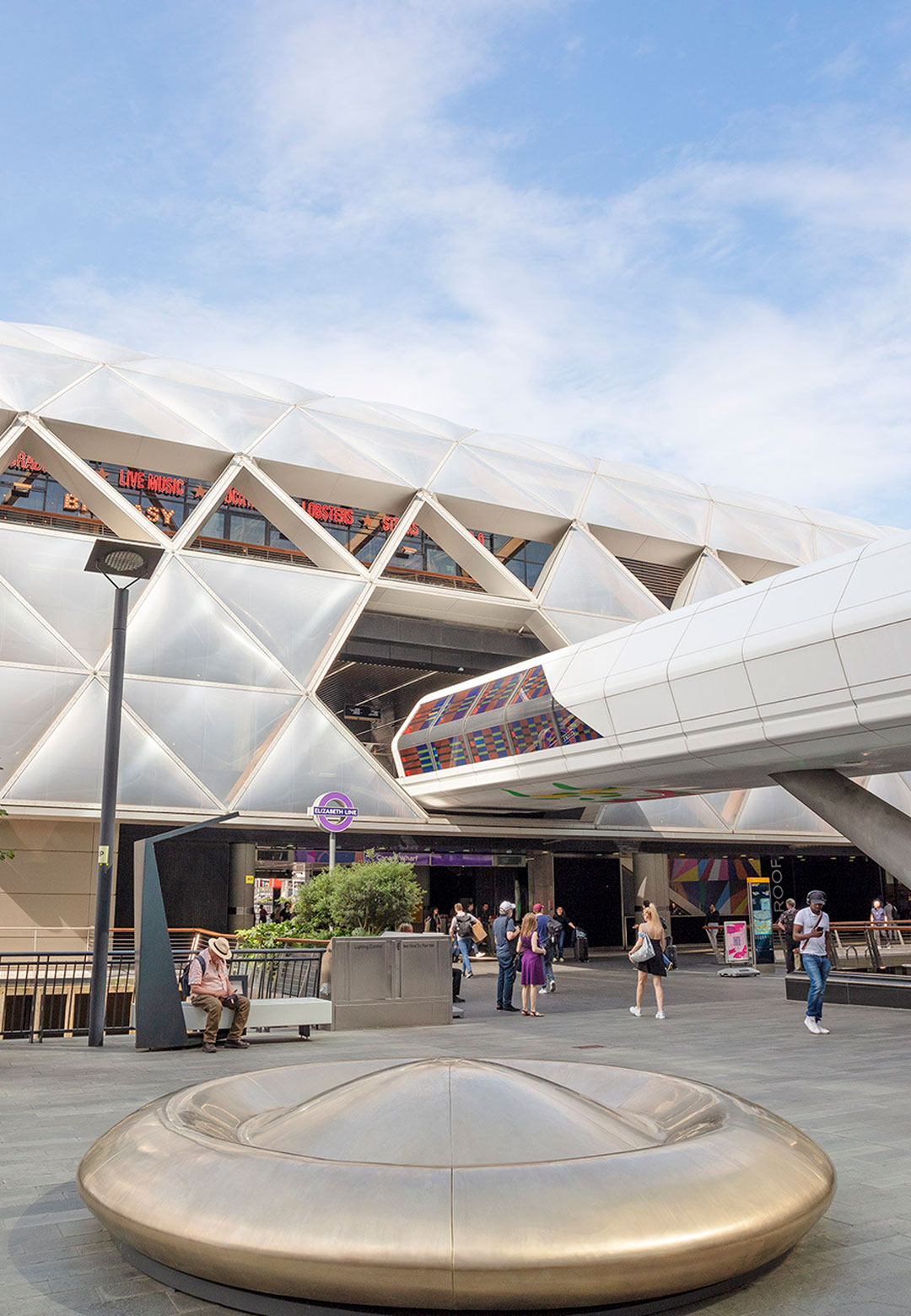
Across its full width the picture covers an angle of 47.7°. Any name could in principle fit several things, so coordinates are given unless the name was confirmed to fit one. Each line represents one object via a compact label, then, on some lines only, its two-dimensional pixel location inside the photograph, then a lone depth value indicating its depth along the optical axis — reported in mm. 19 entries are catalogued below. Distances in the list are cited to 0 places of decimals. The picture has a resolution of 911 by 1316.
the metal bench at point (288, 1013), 13039
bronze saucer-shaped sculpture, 3582
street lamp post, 12344
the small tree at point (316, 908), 17659
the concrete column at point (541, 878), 30531
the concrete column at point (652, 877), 33844
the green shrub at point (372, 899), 16953
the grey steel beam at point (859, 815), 17500
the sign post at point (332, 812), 17375
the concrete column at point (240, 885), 26531
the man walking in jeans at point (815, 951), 13039
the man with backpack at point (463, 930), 20348
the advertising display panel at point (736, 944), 24641
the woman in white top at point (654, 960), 14961
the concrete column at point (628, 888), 34438
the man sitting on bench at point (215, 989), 12203
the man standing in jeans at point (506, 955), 16516
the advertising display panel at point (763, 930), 26422
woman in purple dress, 15320
